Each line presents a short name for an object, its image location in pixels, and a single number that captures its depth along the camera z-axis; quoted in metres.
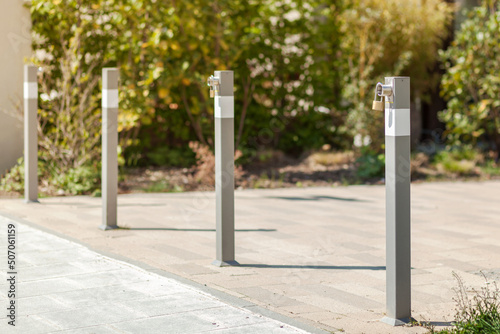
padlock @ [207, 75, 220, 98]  5.79
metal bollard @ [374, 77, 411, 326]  4.39
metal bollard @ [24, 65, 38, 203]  8.49
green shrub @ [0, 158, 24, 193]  9.33
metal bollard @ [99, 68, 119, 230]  7.04
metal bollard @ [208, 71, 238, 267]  5.78
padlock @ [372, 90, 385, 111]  4.35
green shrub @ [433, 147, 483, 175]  11.39
